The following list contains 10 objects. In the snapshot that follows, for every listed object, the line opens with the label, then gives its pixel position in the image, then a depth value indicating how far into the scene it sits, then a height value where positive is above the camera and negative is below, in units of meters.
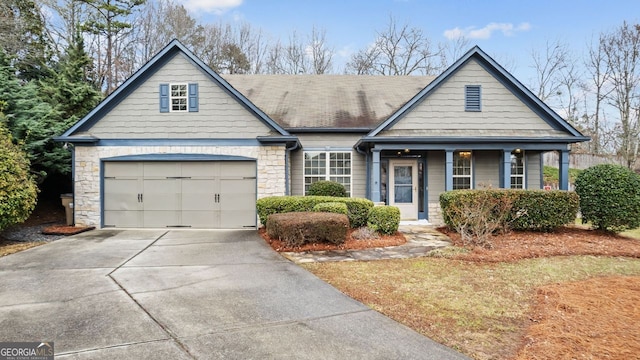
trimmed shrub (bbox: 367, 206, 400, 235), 9.48 -1.07
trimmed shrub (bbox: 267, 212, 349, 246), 7.99 -1.09
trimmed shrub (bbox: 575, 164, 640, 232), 9.14 -0.45
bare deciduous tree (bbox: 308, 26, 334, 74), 27.08 +9.96
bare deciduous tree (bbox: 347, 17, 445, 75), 27.30 +9.90
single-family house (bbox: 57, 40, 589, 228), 11.12 +1.33
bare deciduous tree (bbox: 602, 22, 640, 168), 21.78 +6.30
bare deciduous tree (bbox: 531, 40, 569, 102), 26.25 +8.84
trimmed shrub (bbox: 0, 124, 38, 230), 8.58 -0.13
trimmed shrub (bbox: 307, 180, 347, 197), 11.39 -0.26
